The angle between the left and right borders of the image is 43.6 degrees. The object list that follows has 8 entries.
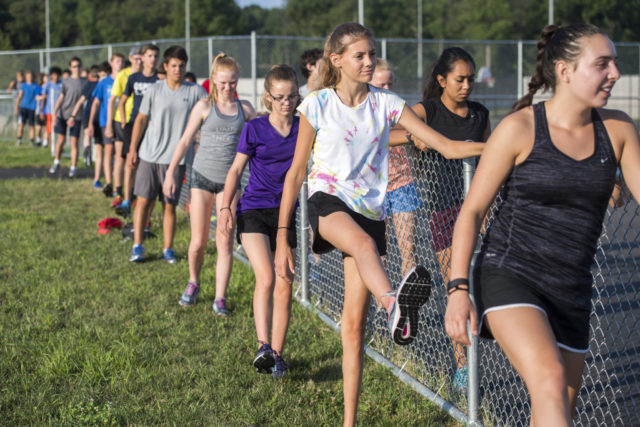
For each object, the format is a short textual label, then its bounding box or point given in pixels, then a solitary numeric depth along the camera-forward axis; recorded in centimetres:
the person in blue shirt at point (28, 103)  2292
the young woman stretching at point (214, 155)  631
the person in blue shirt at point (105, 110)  1235
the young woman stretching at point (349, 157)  384
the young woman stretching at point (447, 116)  482
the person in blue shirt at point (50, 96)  1839
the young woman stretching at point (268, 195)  504
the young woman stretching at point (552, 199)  277
